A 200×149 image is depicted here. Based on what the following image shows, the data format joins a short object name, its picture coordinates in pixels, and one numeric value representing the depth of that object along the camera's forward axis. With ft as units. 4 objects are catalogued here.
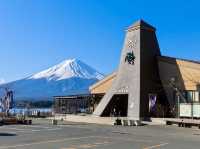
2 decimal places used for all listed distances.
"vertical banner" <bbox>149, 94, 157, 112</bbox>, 191.81
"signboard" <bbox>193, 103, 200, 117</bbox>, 164.25
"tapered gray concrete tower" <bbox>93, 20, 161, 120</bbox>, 198.39
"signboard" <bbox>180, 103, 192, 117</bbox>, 166.81
